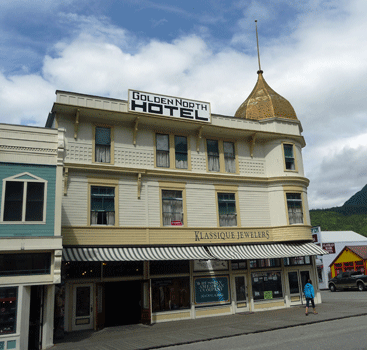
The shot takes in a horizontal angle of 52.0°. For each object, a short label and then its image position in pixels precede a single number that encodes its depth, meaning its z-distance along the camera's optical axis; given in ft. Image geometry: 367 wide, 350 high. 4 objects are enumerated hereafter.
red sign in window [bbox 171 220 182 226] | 64.03
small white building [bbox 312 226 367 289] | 130.16
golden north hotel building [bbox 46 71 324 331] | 57.57
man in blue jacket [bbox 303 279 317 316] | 57.93
